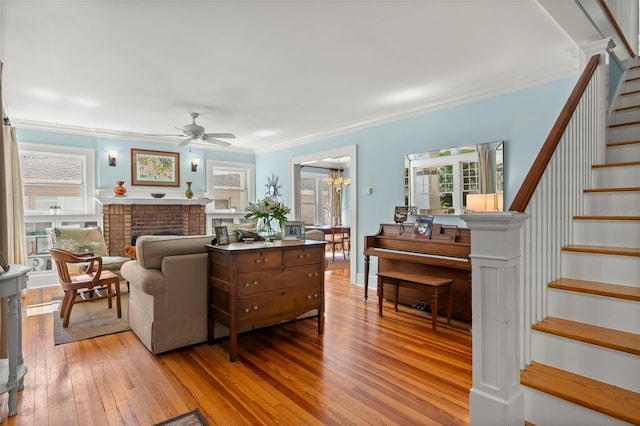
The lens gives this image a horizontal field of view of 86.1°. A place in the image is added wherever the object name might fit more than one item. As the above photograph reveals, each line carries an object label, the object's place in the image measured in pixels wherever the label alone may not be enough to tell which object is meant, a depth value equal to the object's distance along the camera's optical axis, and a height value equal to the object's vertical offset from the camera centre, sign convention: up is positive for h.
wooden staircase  1.51 -0.61
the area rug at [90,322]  3.34 -1.17
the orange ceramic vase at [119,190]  6.07 +0.41
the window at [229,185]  7.53 +0.62
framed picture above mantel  6.50 +0.89
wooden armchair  3.50 -0.71
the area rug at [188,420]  1.93 -1.19
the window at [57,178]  5.55 +0.60
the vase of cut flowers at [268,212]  3.39 -0.01
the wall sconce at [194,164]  7.18 +1.01
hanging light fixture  10.06 +0.87
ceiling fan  4.82 +1.12
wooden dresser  2.78 -0.63
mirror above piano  3.82 +0.38
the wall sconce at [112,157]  6.20 +1.02
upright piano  3.58 -0.52
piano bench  3.34 -0.76
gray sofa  2.85 -0.66
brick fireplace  6.02 -0.11
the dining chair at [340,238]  8.00 -0.71
